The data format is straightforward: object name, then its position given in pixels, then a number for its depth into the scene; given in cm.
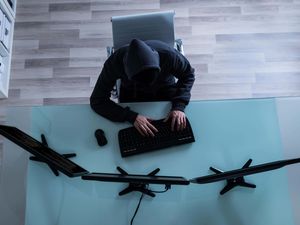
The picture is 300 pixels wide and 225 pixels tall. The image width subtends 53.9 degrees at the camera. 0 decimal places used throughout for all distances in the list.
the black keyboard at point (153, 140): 164
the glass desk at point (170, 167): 155
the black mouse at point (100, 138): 167
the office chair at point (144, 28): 183
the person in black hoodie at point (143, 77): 149
